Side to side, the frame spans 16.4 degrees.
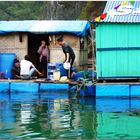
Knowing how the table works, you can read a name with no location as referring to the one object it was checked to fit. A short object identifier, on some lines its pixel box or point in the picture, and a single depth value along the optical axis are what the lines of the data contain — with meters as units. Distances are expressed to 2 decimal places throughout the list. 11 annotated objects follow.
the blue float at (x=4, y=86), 19.22
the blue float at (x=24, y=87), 19.00
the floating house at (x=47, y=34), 20.69
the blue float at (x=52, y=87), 18.72
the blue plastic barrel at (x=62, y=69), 19.72
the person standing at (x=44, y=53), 20.88
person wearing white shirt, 19.70
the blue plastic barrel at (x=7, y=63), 20.38
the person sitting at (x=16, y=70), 20.30
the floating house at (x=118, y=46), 17.45
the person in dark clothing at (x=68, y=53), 19.50
